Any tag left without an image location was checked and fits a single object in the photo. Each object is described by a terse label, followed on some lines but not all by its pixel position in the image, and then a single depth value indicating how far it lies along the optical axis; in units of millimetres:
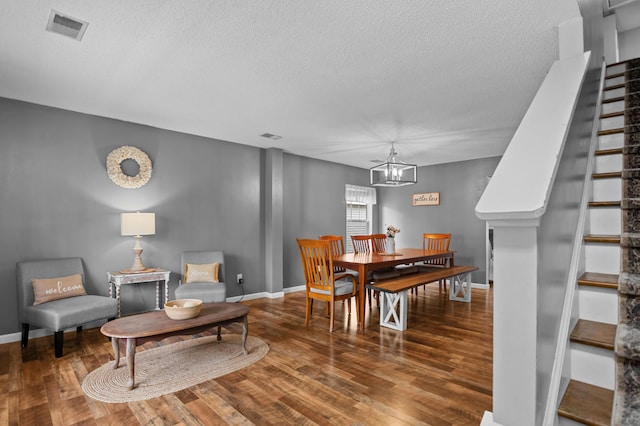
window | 7309
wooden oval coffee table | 2416
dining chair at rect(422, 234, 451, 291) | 5774
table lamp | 3857
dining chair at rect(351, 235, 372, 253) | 5570
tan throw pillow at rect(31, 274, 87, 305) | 3289
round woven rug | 2386
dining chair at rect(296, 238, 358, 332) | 3715
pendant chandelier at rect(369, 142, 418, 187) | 4555
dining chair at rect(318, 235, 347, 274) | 5197
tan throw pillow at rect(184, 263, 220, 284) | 4340
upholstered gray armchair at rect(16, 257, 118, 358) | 3008
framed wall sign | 7051
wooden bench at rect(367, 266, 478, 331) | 3721
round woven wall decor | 4062
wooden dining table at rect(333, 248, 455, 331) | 3787
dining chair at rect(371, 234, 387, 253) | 5719
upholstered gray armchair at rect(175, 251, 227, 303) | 3922
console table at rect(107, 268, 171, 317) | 3744
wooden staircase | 1150
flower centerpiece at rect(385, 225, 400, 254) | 4832
